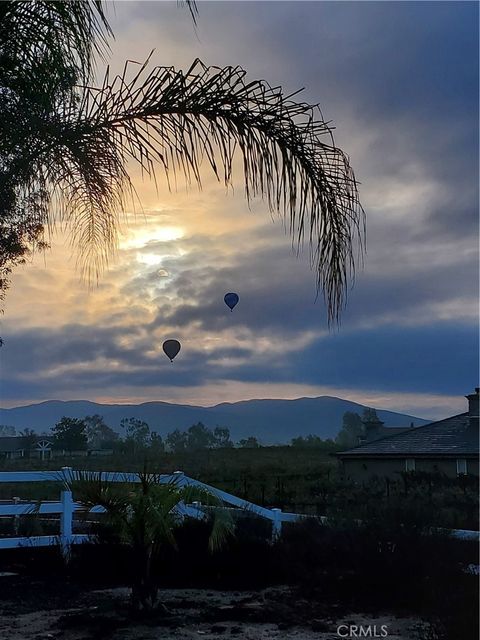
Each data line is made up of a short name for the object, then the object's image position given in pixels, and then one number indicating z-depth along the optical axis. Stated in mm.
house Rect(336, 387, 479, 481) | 28062
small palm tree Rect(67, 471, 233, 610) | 7941
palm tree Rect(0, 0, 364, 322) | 5051
